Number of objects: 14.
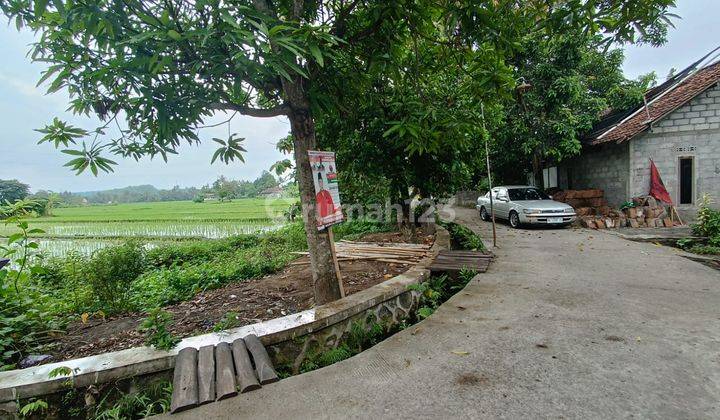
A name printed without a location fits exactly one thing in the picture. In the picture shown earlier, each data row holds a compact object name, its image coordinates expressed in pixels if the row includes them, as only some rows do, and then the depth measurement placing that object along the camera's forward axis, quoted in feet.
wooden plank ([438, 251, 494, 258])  19.61
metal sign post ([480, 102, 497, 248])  20.69
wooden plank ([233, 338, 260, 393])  7.96
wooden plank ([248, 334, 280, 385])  8.24
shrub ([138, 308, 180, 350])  8.54
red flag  33.91
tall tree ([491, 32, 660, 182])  36.35
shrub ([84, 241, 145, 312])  13.14
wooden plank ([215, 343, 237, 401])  7.75
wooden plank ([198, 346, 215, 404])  7.62
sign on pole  11.85
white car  34.37
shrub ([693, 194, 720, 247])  24.84
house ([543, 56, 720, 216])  33.27
